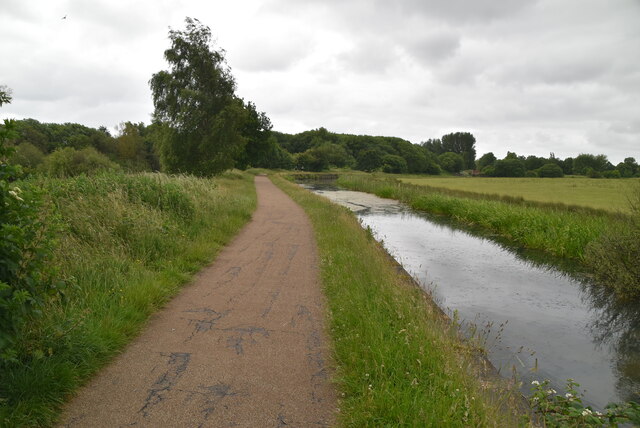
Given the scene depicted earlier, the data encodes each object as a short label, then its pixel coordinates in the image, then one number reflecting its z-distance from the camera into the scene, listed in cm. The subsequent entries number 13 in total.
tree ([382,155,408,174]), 9781
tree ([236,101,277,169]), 4200
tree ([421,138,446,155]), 16162
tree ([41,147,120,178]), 3382
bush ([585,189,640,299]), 772
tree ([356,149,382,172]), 9994
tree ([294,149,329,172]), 8928
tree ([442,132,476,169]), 14238
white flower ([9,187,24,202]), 257
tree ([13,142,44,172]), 4241
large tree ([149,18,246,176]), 2417
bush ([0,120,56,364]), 247
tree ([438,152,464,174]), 12688
